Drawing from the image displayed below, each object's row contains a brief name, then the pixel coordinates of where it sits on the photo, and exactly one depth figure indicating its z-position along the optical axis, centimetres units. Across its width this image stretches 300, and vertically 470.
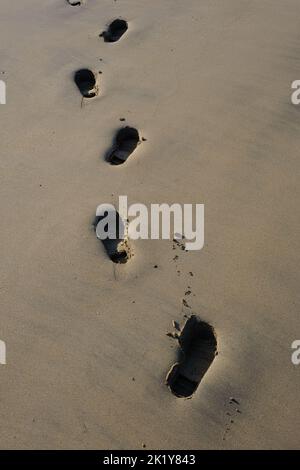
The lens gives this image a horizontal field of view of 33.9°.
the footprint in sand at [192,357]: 252
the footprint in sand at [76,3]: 489
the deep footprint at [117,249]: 302
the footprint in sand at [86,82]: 410
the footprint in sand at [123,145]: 356
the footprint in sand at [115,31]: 452
